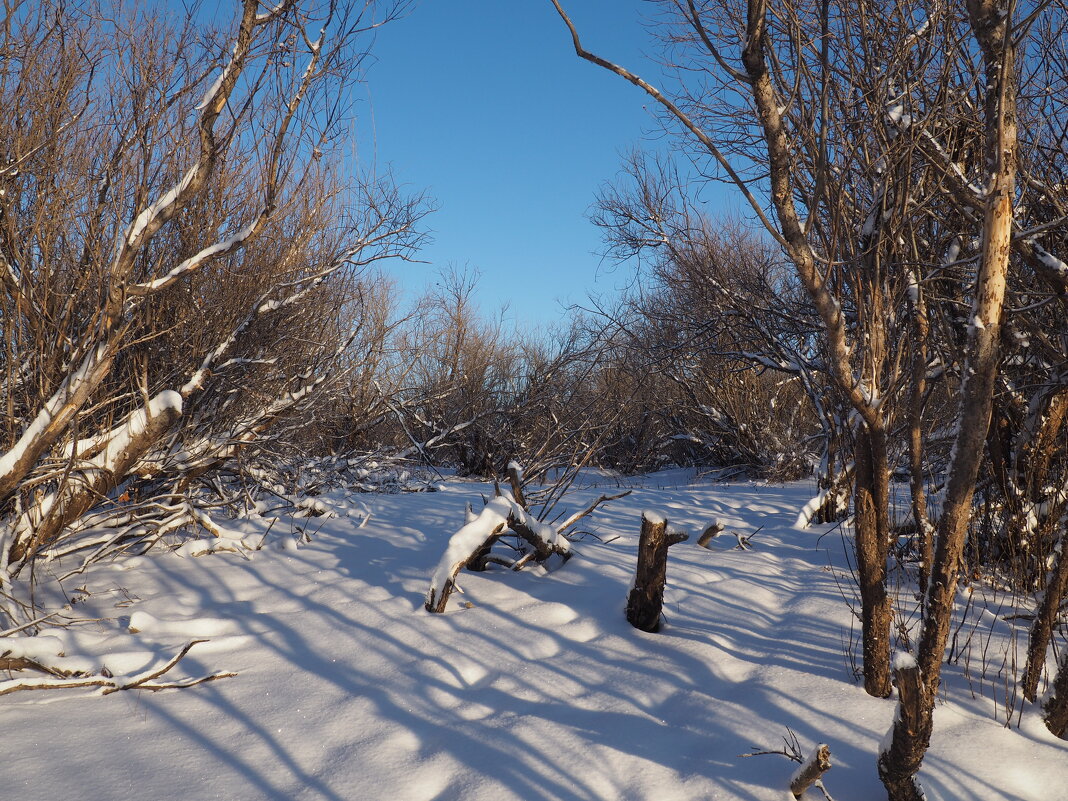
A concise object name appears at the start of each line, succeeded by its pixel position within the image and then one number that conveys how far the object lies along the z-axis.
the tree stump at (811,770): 1.97
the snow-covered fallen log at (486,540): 3.65
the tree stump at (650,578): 3.37
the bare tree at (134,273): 3.12
